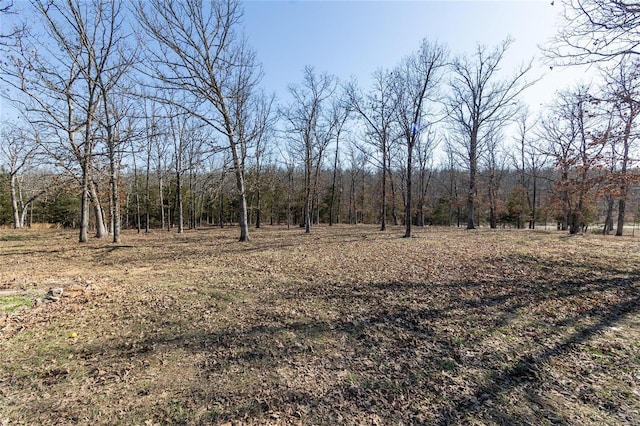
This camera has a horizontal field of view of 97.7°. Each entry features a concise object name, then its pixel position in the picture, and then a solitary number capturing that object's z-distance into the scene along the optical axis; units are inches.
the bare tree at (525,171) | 1245.1
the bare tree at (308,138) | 859.9
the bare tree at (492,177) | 1155.3
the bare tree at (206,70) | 503.2
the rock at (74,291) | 245.3
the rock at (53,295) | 230.6
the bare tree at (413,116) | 616.2
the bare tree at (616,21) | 250.1
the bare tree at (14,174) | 967.5
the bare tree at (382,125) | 854.5
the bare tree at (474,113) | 859.6
